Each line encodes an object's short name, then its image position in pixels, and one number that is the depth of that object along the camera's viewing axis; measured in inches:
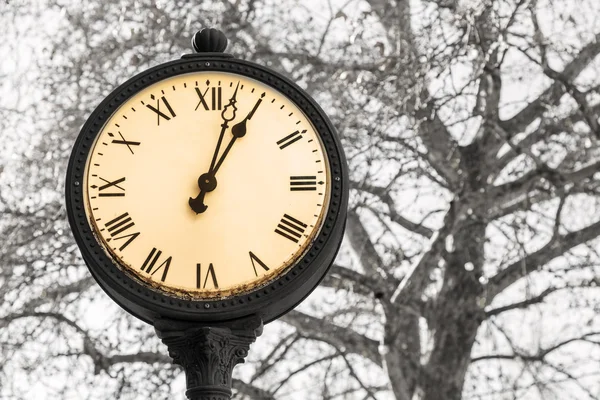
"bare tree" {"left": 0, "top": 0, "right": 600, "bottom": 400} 590.2
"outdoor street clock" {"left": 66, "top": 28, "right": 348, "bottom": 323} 158.8
